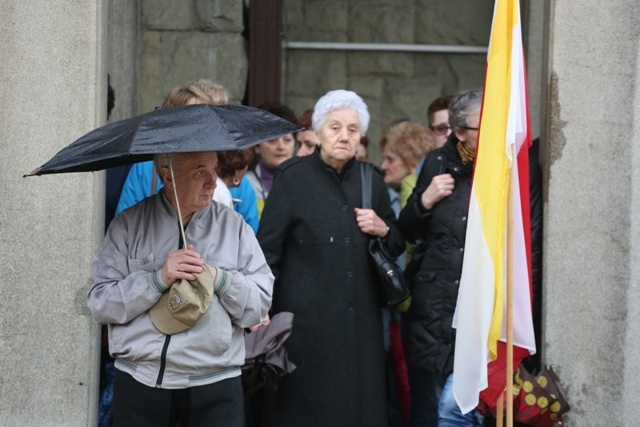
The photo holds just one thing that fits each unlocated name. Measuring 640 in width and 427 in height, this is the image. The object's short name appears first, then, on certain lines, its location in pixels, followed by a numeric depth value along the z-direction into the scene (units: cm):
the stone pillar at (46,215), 1077
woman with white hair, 1112
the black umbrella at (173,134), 786
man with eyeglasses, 1317
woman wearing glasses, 1077
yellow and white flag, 937
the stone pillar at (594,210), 1058
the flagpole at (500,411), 950
